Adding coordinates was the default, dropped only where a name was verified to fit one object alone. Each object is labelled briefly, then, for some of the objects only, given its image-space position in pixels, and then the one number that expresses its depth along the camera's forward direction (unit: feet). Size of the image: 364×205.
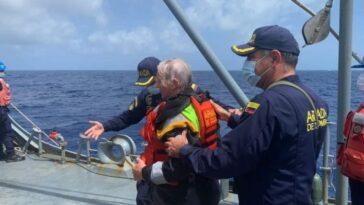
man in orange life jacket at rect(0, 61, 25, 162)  23.65
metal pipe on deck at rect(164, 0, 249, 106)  11.70
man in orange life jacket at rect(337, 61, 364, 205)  8.47
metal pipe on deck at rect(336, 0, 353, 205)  10.51
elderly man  8.27
